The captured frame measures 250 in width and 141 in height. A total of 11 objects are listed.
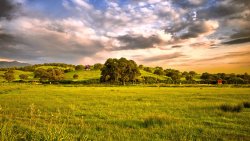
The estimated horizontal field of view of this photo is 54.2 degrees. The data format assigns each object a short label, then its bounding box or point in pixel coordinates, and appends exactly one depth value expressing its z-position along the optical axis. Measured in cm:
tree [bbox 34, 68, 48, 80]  14588
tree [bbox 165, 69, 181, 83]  16675
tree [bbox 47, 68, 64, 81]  14288
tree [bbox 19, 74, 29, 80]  15874
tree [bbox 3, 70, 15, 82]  14448
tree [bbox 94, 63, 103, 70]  19015
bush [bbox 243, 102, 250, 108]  2573
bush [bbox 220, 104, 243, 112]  2255
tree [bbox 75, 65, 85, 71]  19550
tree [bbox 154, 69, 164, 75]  18508
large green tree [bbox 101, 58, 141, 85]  10875
